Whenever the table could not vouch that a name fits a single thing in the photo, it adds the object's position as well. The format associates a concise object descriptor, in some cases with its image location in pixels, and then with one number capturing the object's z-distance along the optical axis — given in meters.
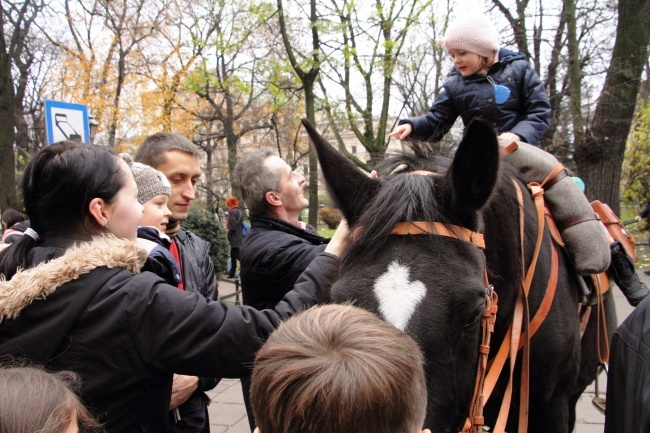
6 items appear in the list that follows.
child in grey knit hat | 2.40
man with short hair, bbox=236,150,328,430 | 2.79
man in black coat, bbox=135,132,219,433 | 2.70
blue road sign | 6.41
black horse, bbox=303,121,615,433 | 1.61
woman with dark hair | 1.48
